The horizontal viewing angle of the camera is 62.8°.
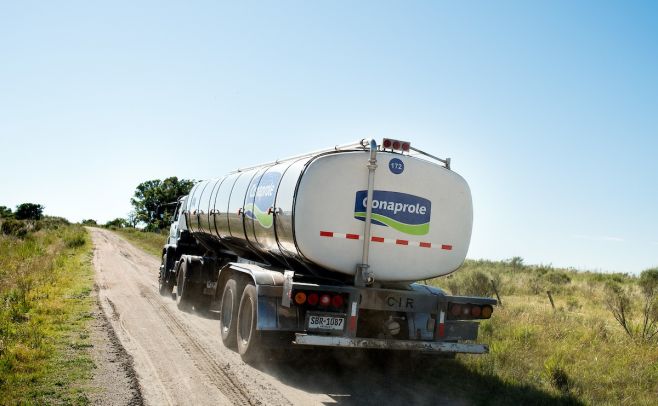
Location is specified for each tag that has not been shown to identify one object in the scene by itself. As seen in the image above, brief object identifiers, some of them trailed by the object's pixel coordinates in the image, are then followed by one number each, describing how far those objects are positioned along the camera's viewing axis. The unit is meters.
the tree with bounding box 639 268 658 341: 10.42
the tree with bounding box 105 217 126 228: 116.84
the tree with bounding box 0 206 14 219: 102.91
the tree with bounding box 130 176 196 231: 78.19
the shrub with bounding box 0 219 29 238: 39.47
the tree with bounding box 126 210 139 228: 102.39
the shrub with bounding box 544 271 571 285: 24.86
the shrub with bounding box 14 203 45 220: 111.11
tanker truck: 6.88
